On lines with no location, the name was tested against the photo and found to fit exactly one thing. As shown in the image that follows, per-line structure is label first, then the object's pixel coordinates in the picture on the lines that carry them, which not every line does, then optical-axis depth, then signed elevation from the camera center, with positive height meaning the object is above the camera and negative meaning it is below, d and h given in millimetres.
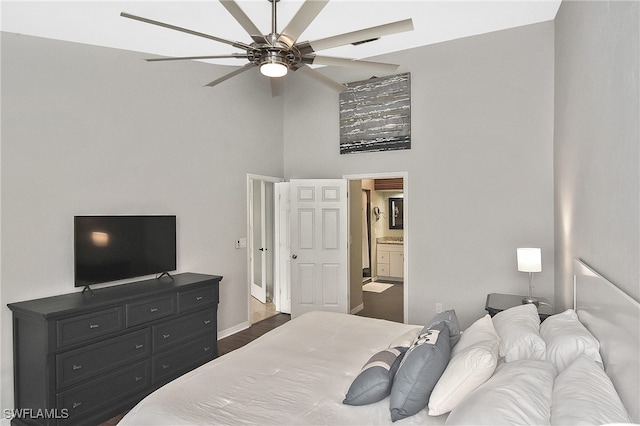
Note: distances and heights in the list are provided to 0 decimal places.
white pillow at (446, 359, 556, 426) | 1292 -700
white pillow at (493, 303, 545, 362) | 1896 -672
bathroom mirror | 8640 -55
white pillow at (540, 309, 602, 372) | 1757 -651
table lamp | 3527 -483
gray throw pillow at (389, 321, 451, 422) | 1693 -765
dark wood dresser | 2658 -1070
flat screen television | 3215 -316
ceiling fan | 2057 +1019
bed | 1352 -728
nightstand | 3315 -903
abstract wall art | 4820 +1270
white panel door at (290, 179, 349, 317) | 5211 -486
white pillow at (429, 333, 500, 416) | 1637 -738
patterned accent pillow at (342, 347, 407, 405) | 1798 -832
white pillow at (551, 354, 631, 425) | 1188 -655
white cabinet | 8281 -1117
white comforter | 1705 -918
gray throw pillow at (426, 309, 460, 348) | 2172 -665
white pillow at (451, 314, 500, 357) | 1957 -667
